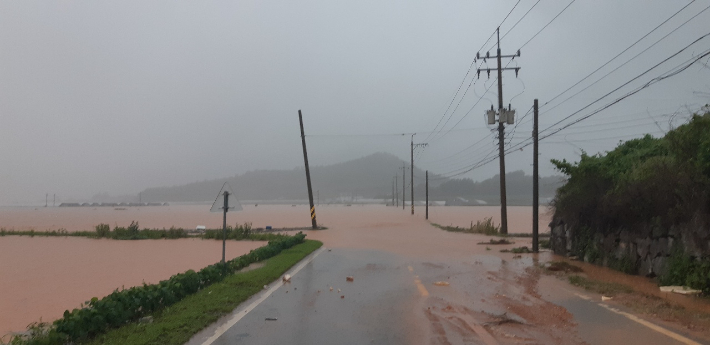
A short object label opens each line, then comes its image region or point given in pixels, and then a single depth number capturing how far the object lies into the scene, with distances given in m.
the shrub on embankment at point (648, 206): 10.28
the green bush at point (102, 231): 33.91
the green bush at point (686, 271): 9.80
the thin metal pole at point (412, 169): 62.46
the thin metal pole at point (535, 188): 19.44
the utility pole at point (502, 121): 29.06
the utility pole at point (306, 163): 38.69
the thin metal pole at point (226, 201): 13.36
